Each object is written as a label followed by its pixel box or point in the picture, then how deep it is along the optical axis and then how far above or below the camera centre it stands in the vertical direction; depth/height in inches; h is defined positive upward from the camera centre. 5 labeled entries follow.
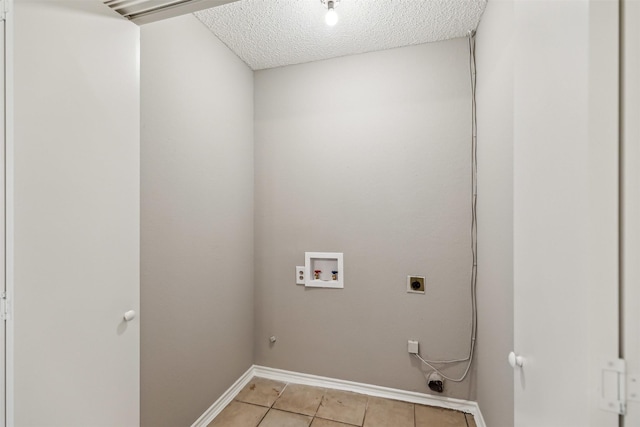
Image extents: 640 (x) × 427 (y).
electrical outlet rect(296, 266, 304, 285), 87.0 -20.9
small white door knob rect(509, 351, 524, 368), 33.0 -19.0
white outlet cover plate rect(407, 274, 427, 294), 77.6 -21.4
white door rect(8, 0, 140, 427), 31.0 -0.5
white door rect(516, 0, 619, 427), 19.9 +0.2
